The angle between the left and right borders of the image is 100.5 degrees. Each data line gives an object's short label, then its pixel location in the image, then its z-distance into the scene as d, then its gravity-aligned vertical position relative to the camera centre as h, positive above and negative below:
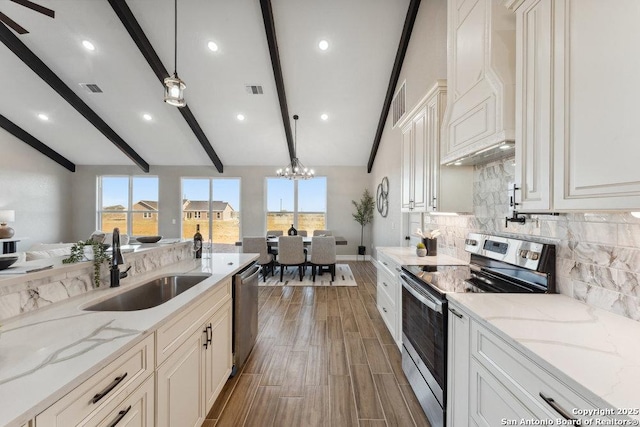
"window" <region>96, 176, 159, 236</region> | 7.83 +0.21
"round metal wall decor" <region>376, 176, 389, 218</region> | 5.91 +0.39
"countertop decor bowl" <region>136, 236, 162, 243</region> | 2.54 -0.27
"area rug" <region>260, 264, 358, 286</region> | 5.01 -1.34
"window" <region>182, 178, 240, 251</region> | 7.92 +0.21
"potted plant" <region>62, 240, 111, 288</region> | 1.59 -0.26
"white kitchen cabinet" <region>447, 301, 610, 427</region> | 0.81 -0.63
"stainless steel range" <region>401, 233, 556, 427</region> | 1.52 -0.46
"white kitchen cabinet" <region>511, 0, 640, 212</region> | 0.88 +0.43
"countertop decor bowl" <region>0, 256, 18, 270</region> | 1.29 -0.25
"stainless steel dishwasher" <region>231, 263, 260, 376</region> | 2.18 -0.88
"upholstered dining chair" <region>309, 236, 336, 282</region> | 5.25 -0.76
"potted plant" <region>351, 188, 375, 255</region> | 7.45 +0.01
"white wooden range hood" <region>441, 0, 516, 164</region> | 1.49 +0.87
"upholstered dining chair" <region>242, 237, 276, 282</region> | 5.18 -0.68
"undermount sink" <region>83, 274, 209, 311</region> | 1.58 -0.56
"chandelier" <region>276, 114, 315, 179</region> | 5.87 +0.91
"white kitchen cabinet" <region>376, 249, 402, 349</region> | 2.45 -0.84
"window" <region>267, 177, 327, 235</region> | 7.90 +0.26
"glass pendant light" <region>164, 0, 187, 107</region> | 2.20 +1.02
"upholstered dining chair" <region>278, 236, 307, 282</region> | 5.17 -0.75
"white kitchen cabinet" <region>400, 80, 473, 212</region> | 2.37 +0.40
